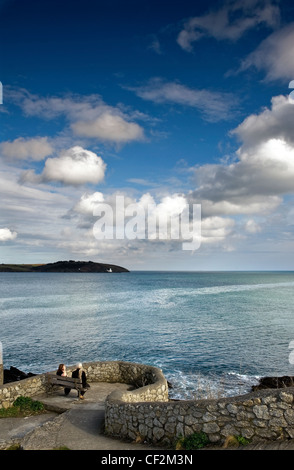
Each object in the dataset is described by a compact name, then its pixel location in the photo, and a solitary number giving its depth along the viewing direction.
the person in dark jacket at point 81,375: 11.94
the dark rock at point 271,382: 21.52
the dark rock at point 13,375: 22.63
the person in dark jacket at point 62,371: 12.95
